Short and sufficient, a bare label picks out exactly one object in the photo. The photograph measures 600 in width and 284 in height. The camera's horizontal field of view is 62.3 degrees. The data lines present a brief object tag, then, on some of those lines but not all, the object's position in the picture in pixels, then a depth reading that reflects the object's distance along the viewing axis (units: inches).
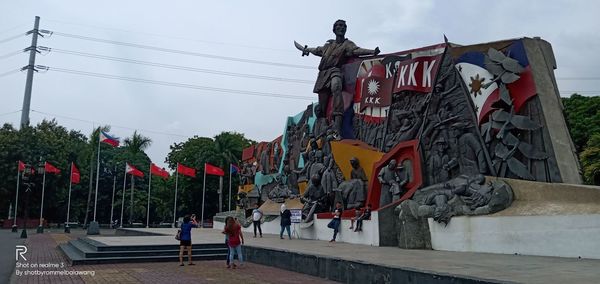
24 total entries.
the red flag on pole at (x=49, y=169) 1668.7
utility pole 1947.6
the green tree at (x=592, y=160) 884.6
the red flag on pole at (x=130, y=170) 1601.9
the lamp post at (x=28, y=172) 1322.6
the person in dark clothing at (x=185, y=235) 551.8
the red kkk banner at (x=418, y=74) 720.7
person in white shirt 847.1
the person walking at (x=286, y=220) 829.9
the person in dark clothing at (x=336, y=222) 749.9
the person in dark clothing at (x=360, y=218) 700.0
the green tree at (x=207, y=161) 2261.3
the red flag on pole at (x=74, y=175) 1684.7
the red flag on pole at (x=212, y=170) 1748.3
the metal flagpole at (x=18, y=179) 1796.5
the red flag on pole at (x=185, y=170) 1707.7
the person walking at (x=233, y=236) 526.6
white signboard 867.4
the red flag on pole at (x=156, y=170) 1689.2
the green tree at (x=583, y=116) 1268.5
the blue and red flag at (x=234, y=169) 1872.5
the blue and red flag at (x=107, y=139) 1430.9
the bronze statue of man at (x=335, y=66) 944.9
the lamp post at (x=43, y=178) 1351.5
